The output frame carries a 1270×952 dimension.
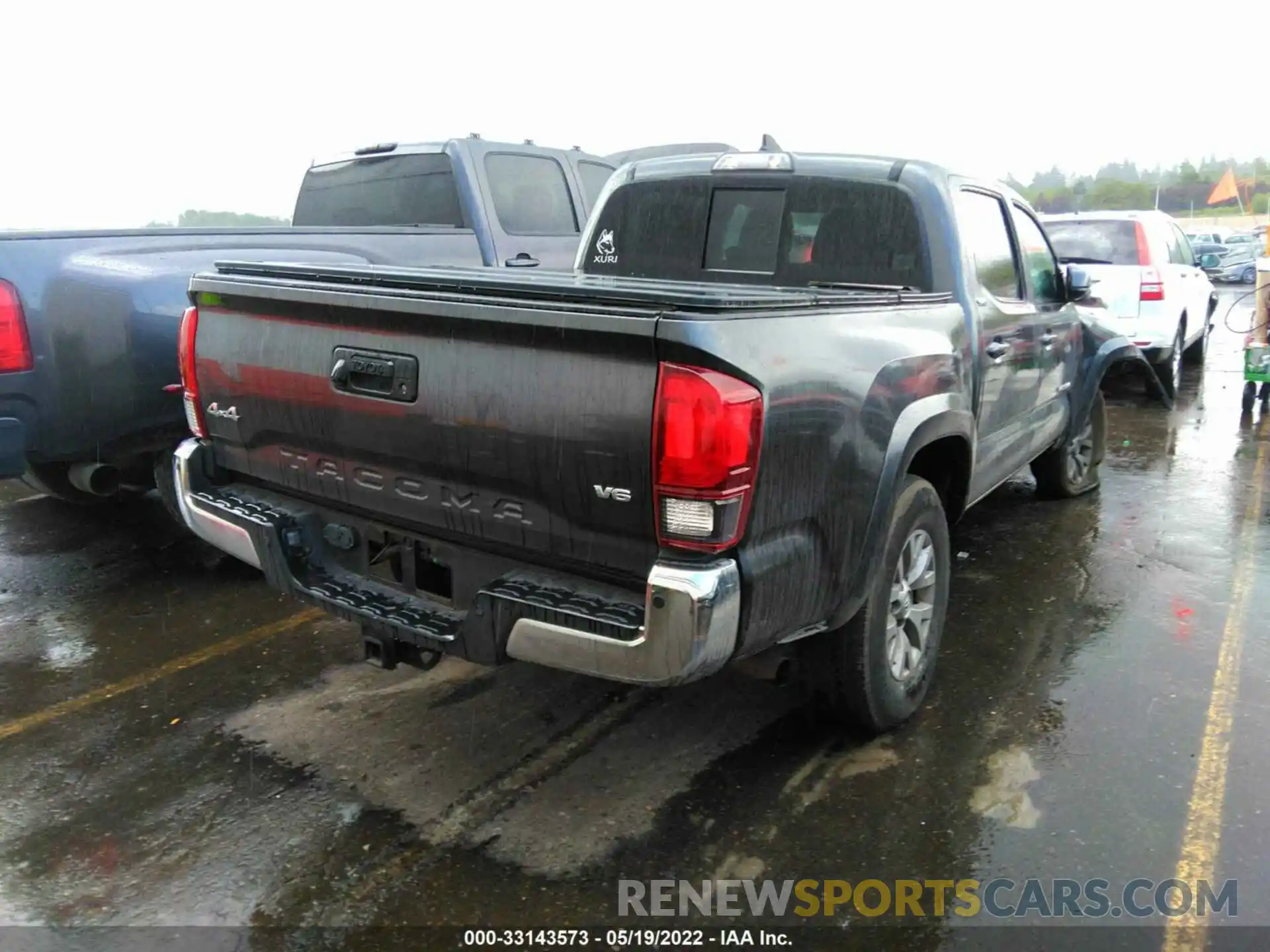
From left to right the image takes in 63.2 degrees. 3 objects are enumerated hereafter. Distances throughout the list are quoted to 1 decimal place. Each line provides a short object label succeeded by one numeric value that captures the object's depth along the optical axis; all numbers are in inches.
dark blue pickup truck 165.0
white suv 366.6
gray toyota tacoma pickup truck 96.8
